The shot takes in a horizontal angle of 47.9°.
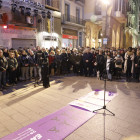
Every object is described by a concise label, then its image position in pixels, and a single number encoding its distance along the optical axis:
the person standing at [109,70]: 9.31
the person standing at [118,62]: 9.52
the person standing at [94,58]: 11.09
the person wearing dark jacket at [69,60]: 11.77
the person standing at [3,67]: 7.41
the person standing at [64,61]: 11.39
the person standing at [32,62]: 9.23
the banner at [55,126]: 3.69
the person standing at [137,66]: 8.76
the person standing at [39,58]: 8.24
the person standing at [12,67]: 8.16
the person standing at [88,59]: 10.66
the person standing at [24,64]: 8.96
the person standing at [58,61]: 11.12
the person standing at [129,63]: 9.27
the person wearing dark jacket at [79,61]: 11.19
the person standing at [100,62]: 9.74
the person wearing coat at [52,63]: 11.09
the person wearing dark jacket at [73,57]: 11.52
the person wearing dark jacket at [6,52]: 9.30
